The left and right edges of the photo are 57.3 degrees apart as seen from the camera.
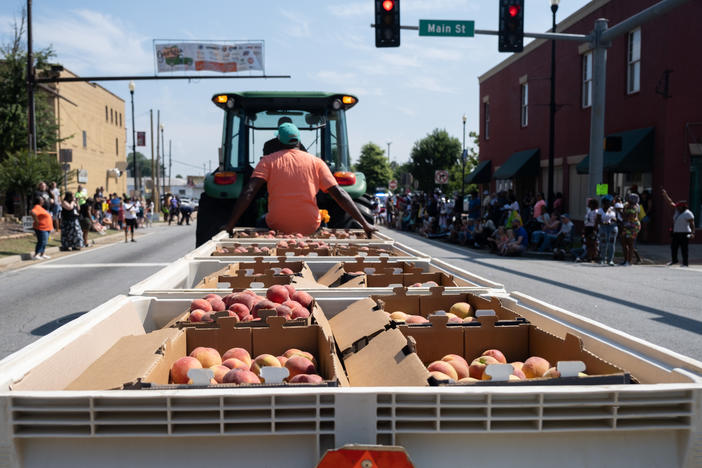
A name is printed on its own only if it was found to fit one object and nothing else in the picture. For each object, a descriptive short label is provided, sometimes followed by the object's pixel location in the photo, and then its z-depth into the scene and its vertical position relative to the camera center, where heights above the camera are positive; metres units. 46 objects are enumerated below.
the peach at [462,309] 3.46 -0.66
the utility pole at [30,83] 22.31 +3.70
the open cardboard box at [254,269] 4.24 -0.59
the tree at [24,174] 23.67 +0.59
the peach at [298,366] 2.58 -0.72
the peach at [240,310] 3.26 -0.62
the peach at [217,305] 3.36 -0.61
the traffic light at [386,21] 16.84 +4.40
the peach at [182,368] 2.52 -0.70
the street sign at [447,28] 17.11 +4.29
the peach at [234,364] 2.62 -0.71
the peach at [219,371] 2.44 -0.71
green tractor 9.15 +0.66
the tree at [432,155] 86.25 +4.50
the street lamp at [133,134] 35.09 +3.82
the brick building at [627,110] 20.22 +2.88
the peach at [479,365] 2.59 -0.72
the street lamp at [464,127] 47.22 +4.59
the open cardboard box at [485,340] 2.79 -0.68
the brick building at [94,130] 44.38 +4.62
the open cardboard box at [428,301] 3.52 -0.62
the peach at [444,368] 2.55 -0.72
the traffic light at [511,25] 16.61 +4.24
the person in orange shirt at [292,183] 6.68 +0.06
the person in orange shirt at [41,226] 17.07 -0.99
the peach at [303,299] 3.50 -0.60
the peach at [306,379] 2.32 -0.69
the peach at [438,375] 2.23 -0.67
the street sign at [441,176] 34.84 +0.69
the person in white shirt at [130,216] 24.70 -1.05
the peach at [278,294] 3.47 -0.57
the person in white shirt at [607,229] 16.44 -1.05
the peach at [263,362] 2.68 -0.73
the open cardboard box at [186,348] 2.34 -0.67
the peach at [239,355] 2.73 -0.71
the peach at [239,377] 2.31 -0.68
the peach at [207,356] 2.67 -0.70
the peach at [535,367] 2.55 -0.71
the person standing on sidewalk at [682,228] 15.87 -0.98
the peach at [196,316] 3.14 -0.62
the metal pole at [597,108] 16.91 +2.17
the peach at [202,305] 3.32 -0.60
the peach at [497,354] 2.75 -0.72
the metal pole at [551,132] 23.75 +2.11
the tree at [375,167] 127.38 +4.36
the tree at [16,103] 29.80 +4.14
